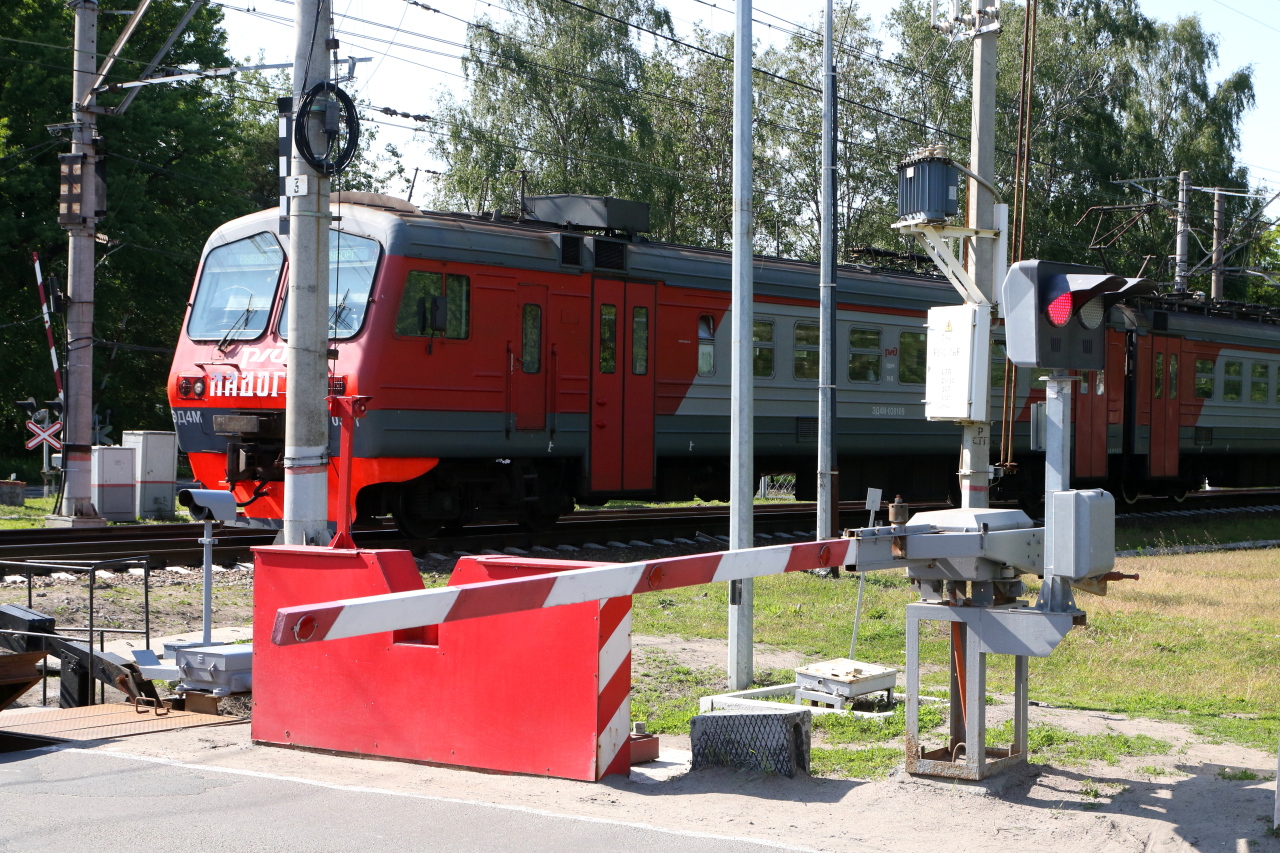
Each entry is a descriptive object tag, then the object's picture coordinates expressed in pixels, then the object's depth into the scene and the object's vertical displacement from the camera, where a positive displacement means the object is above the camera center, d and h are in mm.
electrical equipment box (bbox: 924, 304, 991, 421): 9203 +368
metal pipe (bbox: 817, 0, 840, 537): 13375 +852
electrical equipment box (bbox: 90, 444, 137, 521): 19922 -1138
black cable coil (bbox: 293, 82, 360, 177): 10234 +2105
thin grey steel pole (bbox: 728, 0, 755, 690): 8914 +428
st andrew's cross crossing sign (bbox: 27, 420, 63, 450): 23875 -531
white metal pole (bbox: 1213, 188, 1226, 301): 35469 +4667
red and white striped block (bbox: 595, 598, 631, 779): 6672 -1398
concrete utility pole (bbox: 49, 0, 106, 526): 19484 +2088
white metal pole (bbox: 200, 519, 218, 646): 8852 -1263
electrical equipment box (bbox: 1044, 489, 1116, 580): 6008 -530
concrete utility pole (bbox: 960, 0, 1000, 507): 10492 +1996
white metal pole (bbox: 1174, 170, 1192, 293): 34344 +5053
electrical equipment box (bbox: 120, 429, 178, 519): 20547 -985
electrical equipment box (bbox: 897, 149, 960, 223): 10531 +1774
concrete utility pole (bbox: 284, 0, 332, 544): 10094 +580
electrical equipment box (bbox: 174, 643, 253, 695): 8461 -1646
